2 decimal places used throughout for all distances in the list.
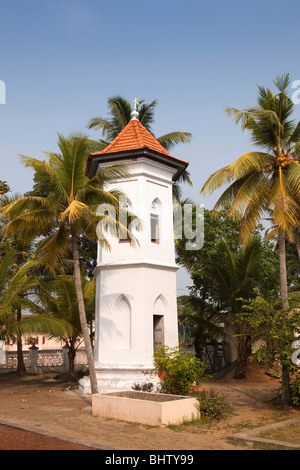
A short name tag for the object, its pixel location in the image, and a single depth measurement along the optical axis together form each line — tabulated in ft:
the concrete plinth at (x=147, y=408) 33.17
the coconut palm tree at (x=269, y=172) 43.65
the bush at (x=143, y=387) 41.60
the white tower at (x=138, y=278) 50.03
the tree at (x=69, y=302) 63.57
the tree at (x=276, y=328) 38.40
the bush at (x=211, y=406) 36.35
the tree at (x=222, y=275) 68.08
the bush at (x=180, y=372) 38.01
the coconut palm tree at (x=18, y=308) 55.21
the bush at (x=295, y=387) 37.76
